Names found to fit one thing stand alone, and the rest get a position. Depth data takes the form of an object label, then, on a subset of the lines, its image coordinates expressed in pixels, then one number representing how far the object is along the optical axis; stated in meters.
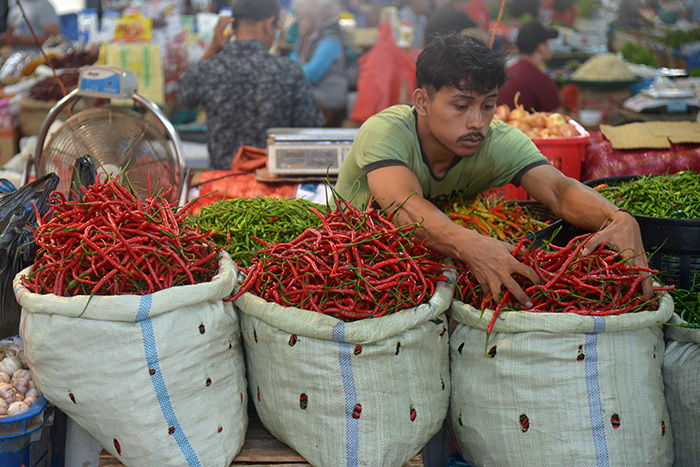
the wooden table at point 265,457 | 1.89
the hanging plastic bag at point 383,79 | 5.68
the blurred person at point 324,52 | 5.61
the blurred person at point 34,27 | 7.55
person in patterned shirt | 4.14
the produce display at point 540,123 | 3.52
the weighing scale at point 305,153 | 3.50
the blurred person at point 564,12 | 10.25
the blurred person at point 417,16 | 7.82
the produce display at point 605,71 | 5.91
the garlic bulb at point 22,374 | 2.03
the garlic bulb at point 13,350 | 2.13
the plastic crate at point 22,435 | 1.80
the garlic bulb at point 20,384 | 1.97
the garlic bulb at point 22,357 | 2.11
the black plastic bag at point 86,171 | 2.24
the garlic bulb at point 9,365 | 2.04
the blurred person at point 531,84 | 4.63
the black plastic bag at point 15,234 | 2.06
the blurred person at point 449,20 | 4.51
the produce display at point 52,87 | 5.59
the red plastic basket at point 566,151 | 3.36
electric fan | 2.66
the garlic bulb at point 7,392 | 1.90
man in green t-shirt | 1.91
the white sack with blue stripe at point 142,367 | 1.64
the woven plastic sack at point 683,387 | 1.94
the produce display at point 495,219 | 2.35
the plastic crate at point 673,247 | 2.05
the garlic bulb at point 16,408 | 1.82
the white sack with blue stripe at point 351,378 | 1.72
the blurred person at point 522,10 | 8.33
